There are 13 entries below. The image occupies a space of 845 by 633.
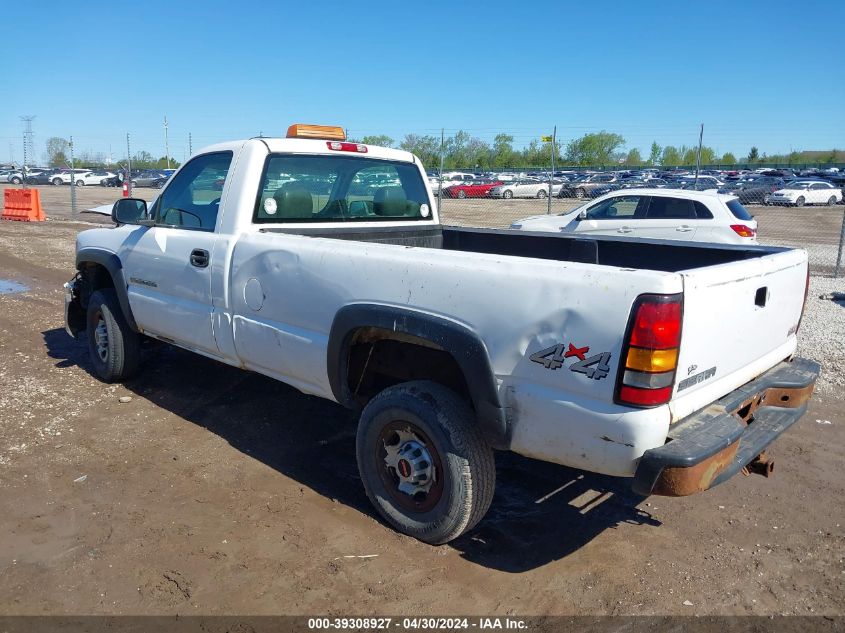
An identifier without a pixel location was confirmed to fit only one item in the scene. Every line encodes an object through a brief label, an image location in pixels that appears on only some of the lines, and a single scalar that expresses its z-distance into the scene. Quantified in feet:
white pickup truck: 8.90
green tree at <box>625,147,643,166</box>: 282.30
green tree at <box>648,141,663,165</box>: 305.04
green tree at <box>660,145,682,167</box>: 292.90
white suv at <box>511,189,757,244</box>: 37.55
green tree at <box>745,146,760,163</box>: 311.04
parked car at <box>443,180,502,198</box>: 120.37
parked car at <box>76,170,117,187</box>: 170.09
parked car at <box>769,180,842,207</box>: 108.78
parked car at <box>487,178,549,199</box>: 119.65
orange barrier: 68.85
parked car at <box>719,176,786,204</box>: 112.43
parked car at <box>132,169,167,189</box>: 149.28
